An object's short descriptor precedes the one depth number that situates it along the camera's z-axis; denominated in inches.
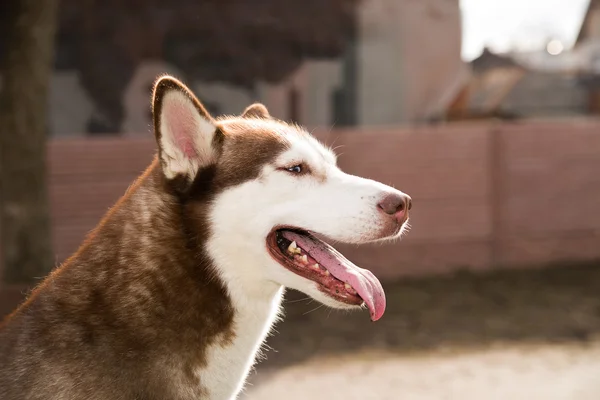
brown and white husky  103.0
